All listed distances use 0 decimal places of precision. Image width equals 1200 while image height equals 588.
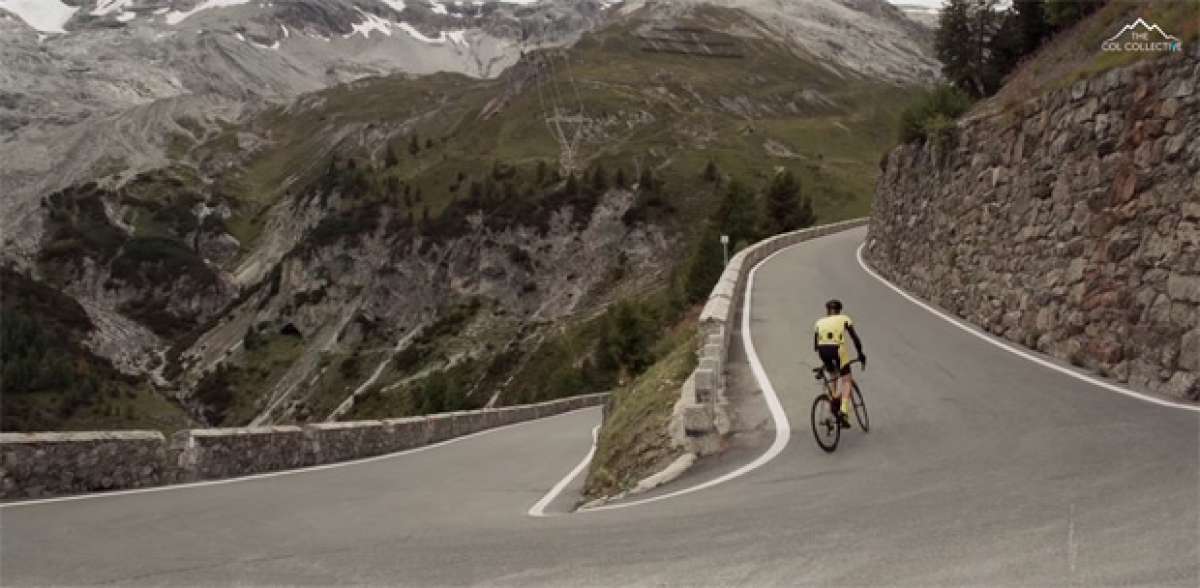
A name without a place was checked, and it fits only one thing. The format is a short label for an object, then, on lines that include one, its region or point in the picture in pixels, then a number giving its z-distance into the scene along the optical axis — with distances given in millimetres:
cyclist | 10234
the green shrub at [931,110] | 26894
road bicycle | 9883
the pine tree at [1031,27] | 30141
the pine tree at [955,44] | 33500
